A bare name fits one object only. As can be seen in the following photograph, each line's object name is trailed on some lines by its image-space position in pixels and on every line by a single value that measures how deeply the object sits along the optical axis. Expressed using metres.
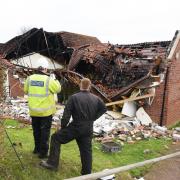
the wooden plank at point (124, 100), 8.04
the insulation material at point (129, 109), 8.24
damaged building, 8.26
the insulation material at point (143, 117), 8.49
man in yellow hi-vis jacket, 3.96
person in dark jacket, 3.79
